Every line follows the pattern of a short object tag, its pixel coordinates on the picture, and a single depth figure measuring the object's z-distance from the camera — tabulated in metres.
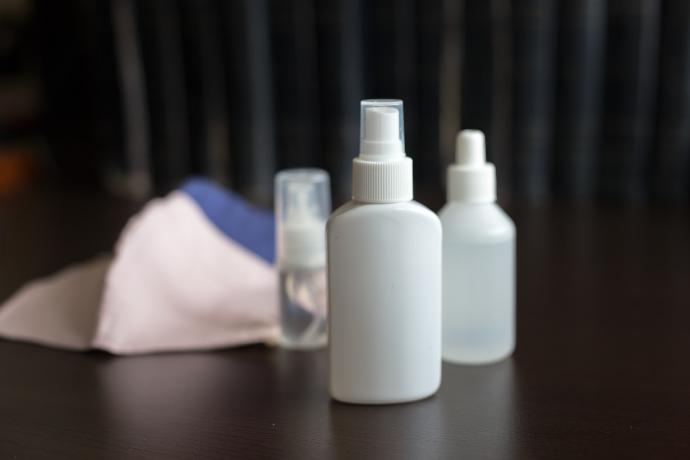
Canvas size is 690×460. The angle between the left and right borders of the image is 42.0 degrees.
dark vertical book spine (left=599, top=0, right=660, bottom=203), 1.13
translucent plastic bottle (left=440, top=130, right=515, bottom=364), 0.57
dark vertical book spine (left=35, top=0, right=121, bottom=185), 1.61
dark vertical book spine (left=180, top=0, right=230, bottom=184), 1.33
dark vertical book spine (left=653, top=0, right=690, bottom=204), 1.12
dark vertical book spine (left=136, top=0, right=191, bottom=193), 1.35
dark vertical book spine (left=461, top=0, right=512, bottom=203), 1.20
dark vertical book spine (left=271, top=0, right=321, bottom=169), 1.29
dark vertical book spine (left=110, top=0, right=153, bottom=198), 1.37
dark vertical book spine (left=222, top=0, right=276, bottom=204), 1.30
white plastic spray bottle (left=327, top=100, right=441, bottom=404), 0.50
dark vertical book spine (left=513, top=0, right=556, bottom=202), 1.17
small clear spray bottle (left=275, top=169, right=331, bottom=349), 0.62
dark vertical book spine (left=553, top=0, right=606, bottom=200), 1.14
